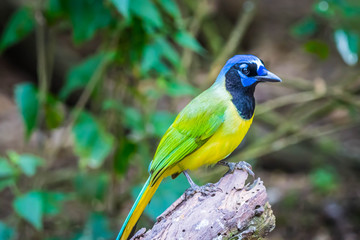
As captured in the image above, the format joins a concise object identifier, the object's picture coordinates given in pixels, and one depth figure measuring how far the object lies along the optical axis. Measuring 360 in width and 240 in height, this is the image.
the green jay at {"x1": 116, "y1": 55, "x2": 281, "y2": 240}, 5.86
